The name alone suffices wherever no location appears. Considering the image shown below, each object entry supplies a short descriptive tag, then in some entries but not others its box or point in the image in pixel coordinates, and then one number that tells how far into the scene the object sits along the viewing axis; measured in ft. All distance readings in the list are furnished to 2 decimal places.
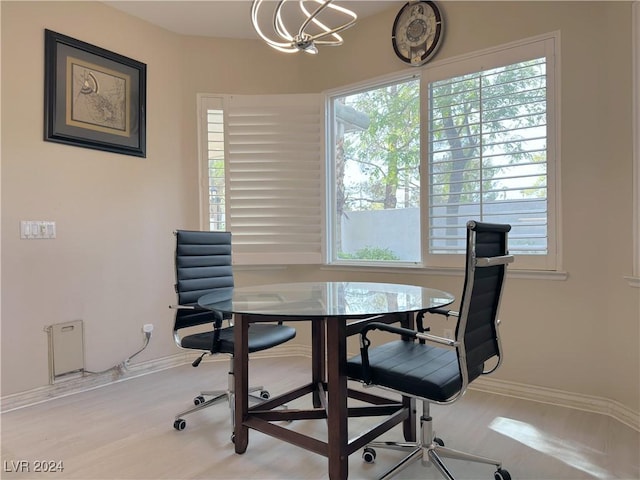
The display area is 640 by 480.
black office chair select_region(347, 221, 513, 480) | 4.99
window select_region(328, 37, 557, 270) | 8.57
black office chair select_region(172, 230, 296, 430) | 7.48
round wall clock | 9.75
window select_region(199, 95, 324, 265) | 11.81
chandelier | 6.37
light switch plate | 8.66
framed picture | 9.11
